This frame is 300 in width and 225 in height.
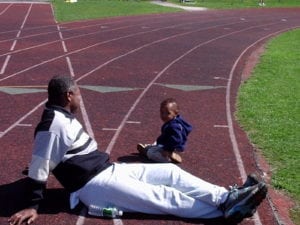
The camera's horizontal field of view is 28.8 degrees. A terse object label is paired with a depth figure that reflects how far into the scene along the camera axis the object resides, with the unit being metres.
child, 6.27
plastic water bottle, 4.89
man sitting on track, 4.81
